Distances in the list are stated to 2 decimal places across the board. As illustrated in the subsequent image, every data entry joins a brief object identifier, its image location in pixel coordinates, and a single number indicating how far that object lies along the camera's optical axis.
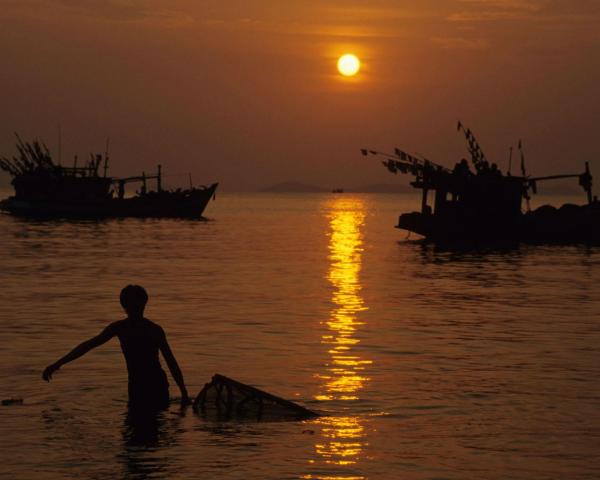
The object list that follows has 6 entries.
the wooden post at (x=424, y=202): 63.12
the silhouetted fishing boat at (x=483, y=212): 63.16
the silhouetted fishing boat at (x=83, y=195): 98.12
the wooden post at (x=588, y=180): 65.12
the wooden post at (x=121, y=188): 103.38
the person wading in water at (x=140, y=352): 11.84
